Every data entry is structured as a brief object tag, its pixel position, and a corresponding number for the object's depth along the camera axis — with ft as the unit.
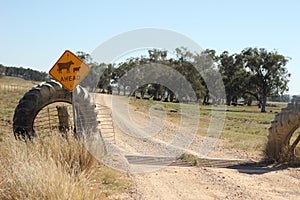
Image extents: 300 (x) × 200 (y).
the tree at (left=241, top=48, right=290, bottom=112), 207.82
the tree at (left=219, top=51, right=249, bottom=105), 223.02
